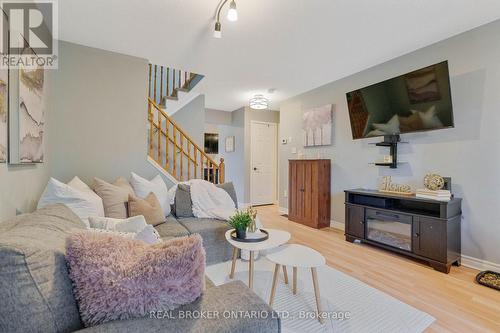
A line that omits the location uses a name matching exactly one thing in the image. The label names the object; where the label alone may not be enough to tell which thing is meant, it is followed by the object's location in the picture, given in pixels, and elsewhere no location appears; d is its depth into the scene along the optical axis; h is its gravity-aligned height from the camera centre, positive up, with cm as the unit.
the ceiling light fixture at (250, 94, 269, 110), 416 +116
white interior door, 573 +9
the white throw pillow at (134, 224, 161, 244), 119 -36
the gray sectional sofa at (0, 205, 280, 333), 62 -40
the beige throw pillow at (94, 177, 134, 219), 221 -32
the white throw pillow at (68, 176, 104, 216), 204 -25
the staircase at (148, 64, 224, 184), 362 +41
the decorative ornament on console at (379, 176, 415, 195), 283 -26
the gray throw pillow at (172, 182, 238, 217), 270 -42
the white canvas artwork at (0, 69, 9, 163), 146 +34
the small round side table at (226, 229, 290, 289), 175 -61
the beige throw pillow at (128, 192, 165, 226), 226 -43
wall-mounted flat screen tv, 241 +75
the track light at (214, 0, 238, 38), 184 +127
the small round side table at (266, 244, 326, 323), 156 -65
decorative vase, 189 -55
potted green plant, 188 -47
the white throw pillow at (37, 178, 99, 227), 188 -27
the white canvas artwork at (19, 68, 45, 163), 174 +43
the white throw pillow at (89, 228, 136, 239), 120 -36
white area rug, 154 -106
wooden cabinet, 385 -45
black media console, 232 -66
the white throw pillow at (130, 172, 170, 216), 262 -27
